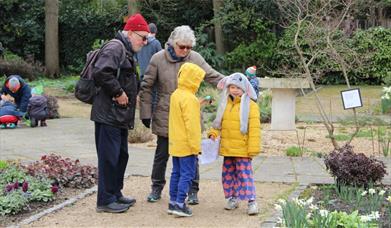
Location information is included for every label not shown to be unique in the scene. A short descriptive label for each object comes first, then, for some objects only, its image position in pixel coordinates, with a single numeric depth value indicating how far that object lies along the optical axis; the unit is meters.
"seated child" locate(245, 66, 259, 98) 12.72
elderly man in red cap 6.32
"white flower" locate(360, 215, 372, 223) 4.69
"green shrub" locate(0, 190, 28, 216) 6.42
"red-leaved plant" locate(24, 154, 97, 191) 7.71
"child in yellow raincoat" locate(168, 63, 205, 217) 6.30
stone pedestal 12.87
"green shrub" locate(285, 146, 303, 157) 10.22
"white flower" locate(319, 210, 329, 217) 4.82
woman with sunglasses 6.82
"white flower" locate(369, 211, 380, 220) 4.93
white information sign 8.62
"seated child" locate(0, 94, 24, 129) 13.49
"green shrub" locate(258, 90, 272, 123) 14.70
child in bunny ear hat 6.46
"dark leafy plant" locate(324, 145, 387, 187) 7.03
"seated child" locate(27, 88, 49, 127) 13.62
